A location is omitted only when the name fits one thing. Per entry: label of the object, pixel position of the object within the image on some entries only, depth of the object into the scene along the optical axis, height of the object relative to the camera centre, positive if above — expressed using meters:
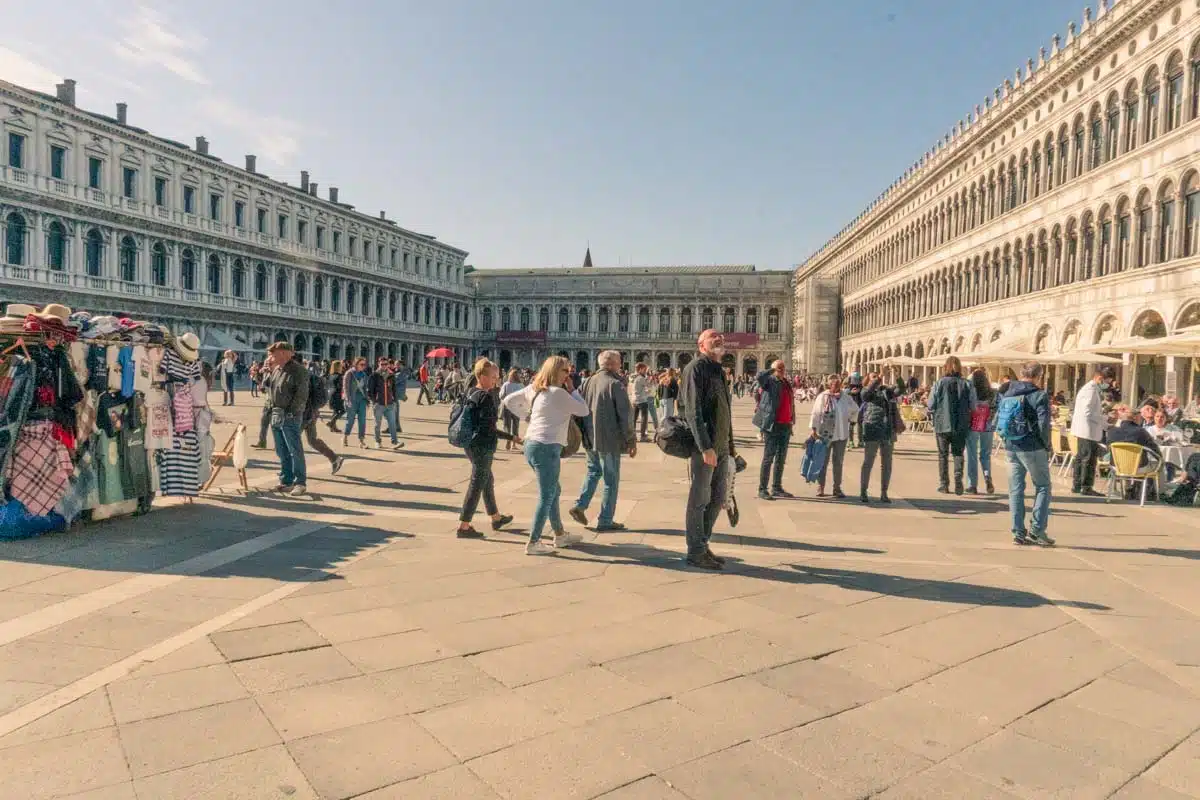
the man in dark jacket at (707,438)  5.52 -0.40
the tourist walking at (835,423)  9.50 -0.47
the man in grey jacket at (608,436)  7.01 -0.50
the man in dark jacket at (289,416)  8.46 -0.48
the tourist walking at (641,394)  16.34 -0.30
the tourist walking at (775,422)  9.22 -0.45
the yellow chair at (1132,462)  9.02 -0.80
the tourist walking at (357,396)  13.65 -0.41
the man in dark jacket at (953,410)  9.73 -0.28
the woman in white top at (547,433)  6.07 -0.43
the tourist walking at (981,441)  9.95 -0.67
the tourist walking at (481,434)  6.48 -0.48
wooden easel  8.38 -0.98
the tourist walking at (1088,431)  9.67 -0.49
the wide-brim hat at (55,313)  6.24 +0.41
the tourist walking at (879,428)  8.92 -0.48
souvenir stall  6.12 -0.45
